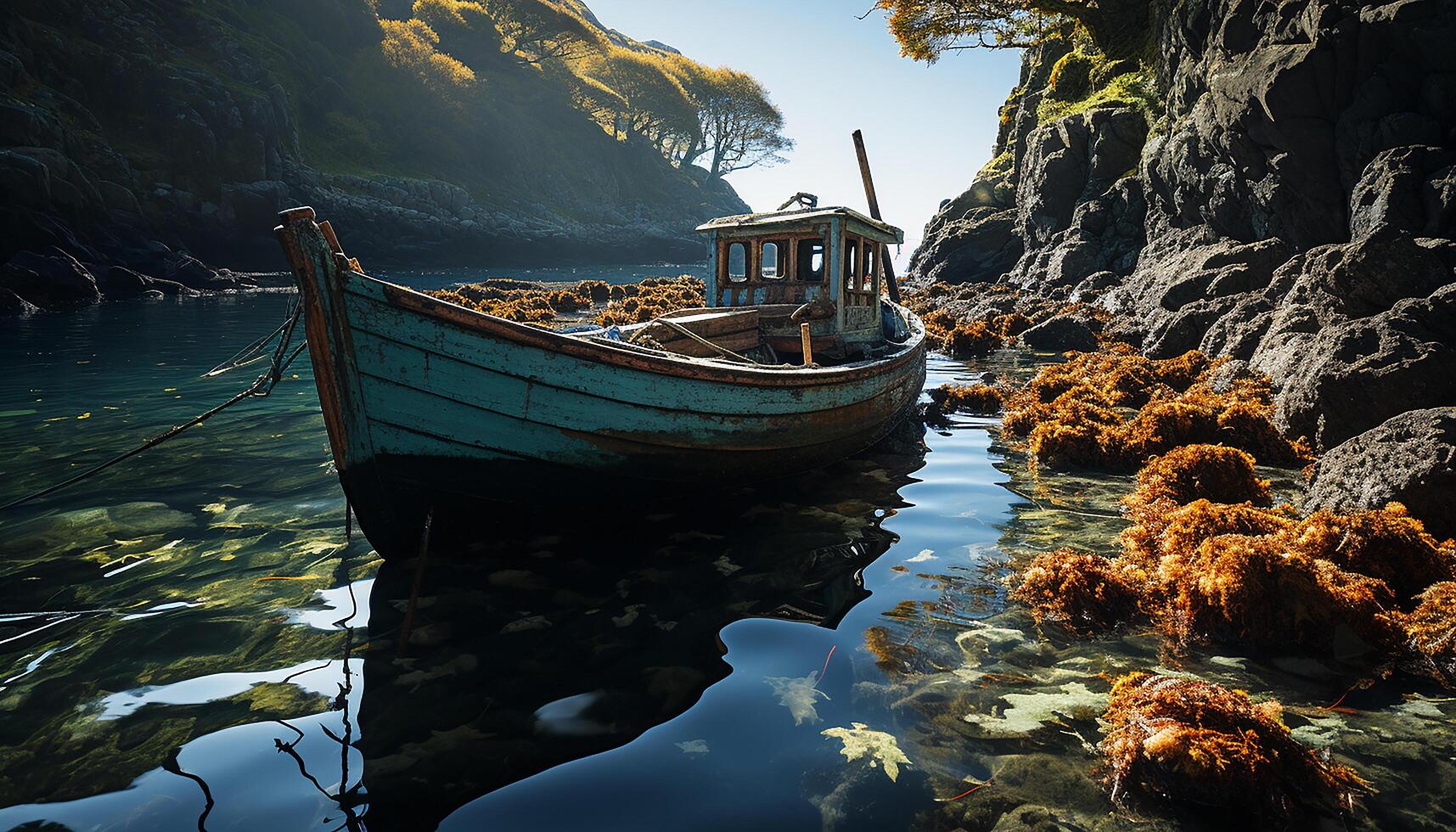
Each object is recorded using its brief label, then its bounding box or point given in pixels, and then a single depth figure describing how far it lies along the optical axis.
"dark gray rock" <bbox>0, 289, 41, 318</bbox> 21.92
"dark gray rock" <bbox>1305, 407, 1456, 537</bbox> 4.81
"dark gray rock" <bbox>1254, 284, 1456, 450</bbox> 6.22
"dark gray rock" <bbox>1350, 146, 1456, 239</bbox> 9.55
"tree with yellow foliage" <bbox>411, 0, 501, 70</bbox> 74.81
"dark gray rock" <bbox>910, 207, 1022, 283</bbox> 34.19
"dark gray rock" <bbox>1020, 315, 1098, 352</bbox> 16.75
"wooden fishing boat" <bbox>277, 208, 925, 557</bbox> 4.61
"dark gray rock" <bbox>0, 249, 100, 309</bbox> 23.94
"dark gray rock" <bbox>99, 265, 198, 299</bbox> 28.28
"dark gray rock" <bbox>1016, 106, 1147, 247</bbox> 24.17
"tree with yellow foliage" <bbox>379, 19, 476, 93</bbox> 67.19
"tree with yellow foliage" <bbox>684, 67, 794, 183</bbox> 92.38
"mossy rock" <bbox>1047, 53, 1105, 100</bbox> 30.45
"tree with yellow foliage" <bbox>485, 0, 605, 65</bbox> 77.81
